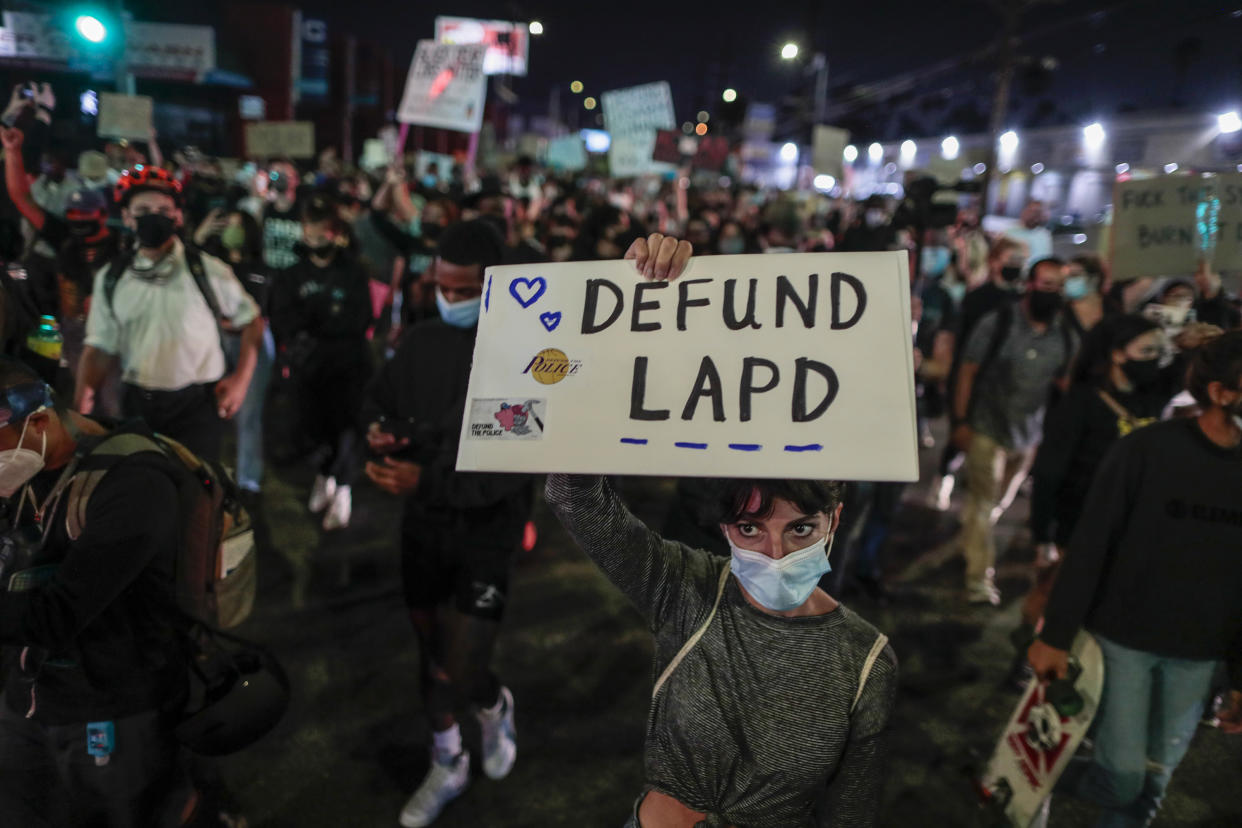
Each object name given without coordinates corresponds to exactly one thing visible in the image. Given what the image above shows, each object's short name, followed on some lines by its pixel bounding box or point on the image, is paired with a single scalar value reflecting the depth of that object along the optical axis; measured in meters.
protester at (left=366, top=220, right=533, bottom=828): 2.75
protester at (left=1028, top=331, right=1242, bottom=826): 2.34
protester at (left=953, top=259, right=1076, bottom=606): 4.59
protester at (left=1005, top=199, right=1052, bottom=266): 7.03
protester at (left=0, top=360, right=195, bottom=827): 1.80
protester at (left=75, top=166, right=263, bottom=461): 3.64
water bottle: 2.88
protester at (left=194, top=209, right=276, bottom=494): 5.28
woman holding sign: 1.56
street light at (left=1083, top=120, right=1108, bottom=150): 31.52
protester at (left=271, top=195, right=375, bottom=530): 5.04
